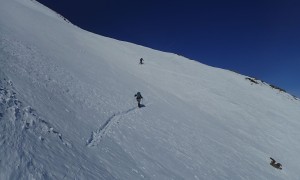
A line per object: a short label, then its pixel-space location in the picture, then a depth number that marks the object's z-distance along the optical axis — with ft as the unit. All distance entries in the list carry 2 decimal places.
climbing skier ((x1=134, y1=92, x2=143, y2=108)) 88.73
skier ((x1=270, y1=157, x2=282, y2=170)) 84.74
